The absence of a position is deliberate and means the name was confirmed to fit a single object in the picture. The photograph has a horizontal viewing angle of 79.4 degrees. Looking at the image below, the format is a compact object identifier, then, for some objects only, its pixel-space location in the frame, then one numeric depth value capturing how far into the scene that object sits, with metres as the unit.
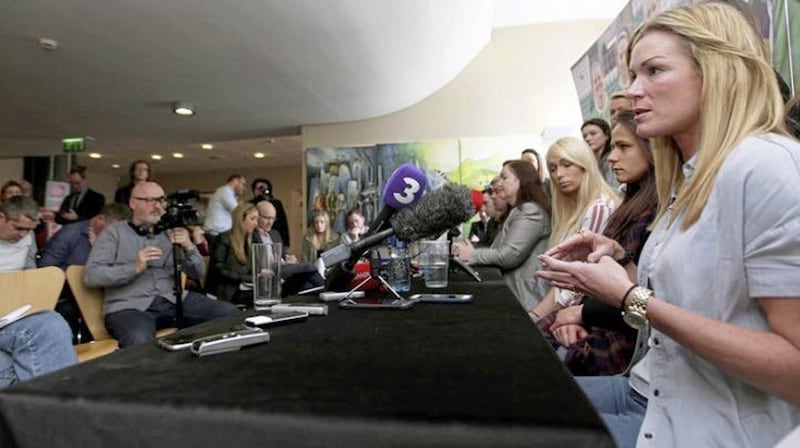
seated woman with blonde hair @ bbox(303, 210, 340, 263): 4.85
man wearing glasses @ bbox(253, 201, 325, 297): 3.58
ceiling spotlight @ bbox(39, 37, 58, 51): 3.22
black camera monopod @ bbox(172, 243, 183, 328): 2.34
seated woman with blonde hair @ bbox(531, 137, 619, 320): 1.74
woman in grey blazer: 2.10
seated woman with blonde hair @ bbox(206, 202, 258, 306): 3.43
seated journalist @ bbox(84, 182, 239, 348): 2.25
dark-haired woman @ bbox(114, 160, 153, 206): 3.82
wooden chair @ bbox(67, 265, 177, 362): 2.24
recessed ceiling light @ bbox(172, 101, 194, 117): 4.71
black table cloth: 0.41
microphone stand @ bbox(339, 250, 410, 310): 0.98
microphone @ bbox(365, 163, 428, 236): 1.18
